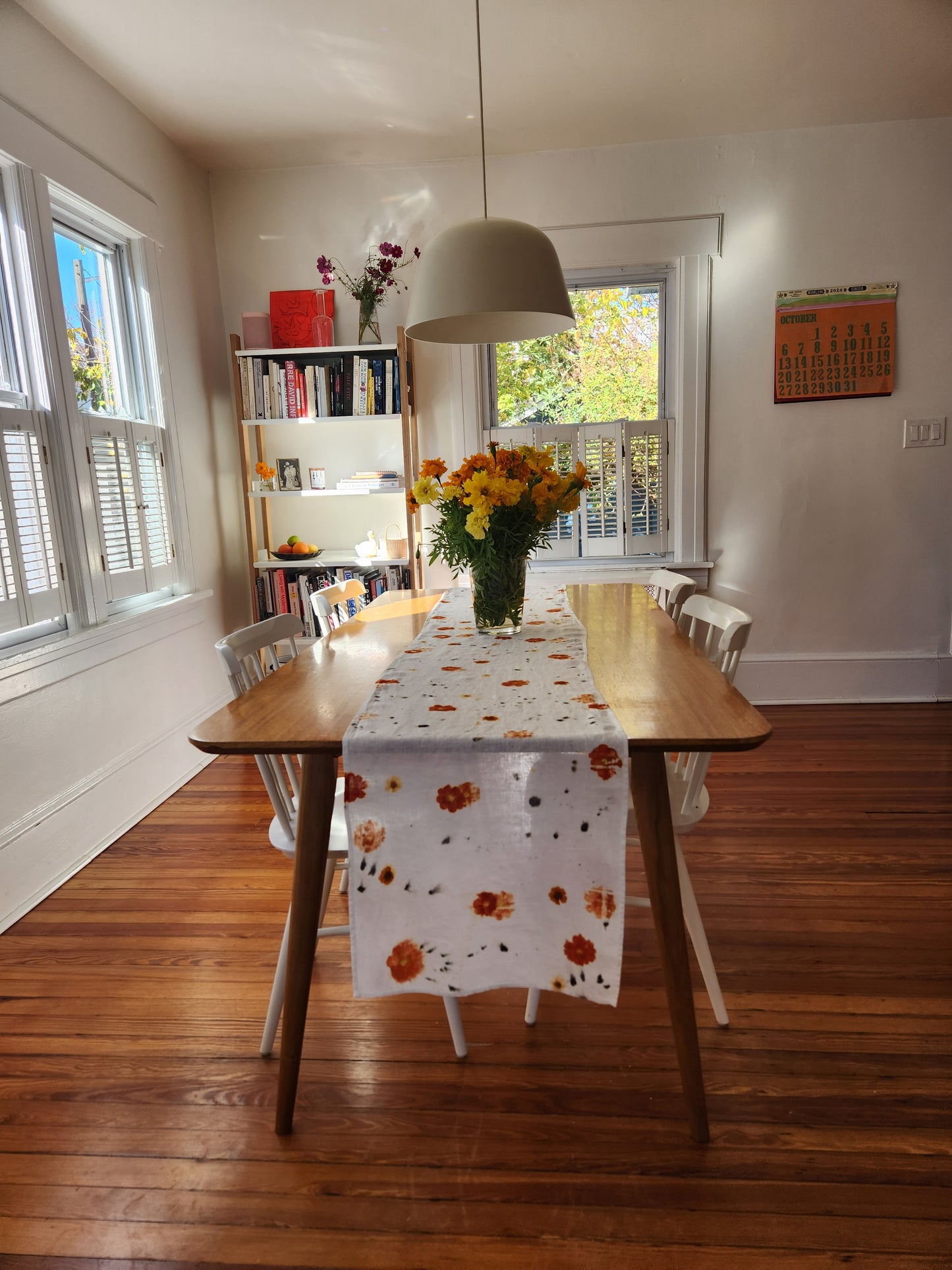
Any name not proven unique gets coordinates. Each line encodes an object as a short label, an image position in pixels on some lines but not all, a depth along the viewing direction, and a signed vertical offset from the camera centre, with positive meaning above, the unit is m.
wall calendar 3.52 +0.55
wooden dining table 1.22 -0.38
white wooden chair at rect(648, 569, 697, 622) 2.29 -0.34
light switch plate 3.60 +0.14
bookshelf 3.54 +0.23
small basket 3.65 -0.28
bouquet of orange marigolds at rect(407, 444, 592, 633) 1.68 -0.05
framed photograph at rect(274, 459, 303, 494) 3.75 +0.09
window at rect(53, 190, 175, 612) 2.75 +0.35
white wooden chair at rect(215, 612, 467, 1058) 1.52 -0.61
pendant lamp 1.67 +0.44
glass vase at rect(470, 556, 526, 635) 1.80 -0.26
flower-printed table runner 1.22 -0.57
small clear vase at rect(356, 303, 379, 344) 3.57 +0.73
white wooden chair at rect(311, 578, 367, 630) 2.26 -0.32
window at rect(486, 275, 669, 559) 3.76 +0.34
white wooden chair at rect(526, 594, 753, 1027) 1.57 -0.66
